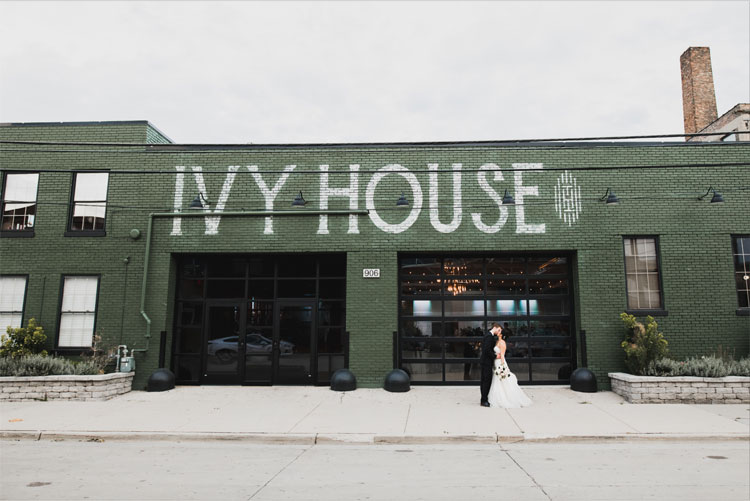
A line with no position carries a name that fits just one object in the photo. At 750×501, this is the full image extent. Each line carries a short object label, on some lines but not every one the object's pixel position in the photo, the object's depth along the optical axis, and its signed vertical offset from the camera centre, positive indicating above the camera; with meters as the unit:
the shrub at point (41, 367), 11.70 -1.35
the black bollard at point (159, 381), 12.42 -1.75
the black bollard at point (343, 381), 12.22 -1.69
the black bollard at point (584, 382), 11.91 -1.61
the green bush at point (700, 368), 10.95 -1.17
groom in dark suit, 10.70 -0.99
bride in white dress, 10.45 -1.61
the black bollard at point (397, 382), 12.09 -1.68
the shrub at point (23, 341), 12.38 -0.78
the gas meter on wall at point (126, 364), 12.51 -1.33
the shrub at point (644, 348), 11.40 -0.77
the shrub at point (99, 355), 12.38 -1.15
